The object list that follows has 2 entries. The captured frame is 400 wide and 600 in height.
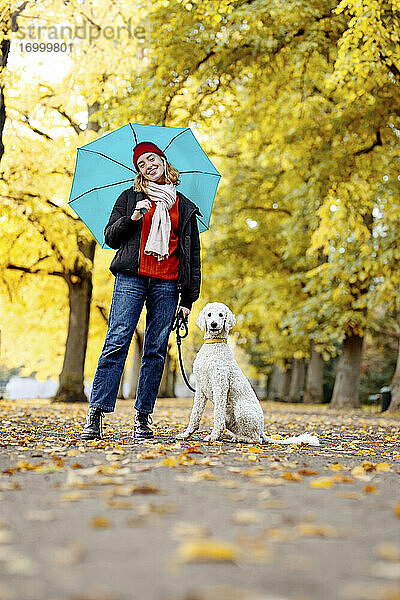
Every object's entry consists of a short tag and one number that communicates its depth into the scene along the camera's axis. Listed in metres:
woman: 5.36
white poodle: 5.42
